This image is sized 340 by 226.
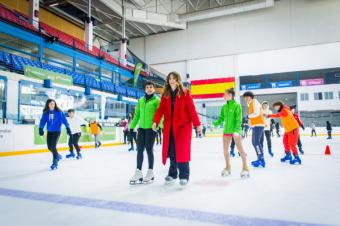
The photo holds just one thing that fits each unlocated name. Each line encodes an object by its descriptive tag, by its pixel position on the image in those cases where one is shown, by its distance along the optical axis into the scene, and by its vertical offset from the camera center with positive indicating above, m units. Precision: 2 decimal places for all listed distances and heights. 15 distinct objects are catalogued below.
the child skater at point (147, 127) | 2.93 -0.05
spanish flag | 22.65 +3.39
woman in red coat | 2.66 +0.02
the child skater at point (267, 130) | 5.67 -0.17
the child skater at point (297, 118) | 5.79 +0.08
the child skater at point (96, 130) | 10.33 -0.29
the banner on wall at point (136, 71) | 19.77 +4.16
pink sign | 20.52 +3.40
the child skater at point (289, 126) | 4.37 -0.06
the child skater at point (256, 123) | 4.06 +0.00
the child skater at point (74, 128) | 6.29 -0.12
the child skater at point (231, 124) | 3.29 -0.02
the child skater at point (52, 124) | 4.25 -0.01
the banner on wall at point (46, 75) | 9.82 +2.05
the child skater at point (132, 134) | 8.40 -0.38
